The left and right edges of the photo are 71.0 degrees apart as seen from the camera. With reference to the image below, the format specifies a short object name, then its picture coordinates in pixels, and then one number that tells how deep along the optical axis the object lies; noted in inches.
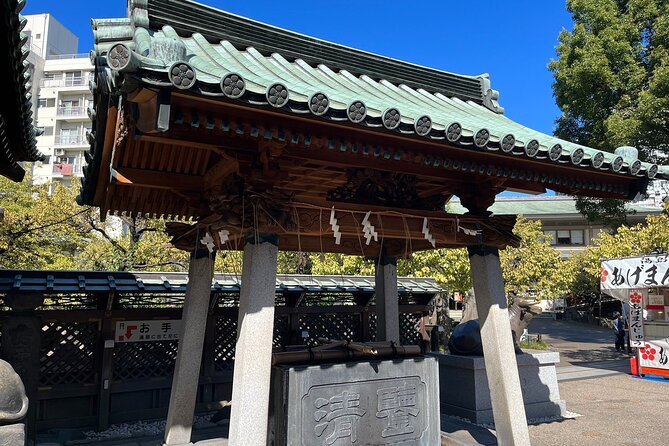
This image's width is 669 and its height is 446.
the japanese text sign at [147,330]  341.1
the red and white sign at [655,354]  503.5
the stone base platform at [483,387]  345.1
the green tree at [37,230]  647.8
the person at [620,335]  749.3
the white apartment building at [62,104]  1972.2
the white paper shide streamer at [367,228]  228.4
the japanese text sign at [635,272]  475.8
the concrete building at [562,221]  1589.6
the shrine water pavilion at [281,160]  152.0
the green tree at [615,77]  624.1
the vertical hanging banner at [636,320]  526.3
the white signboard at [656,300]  538.6
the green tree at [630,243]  644.7
